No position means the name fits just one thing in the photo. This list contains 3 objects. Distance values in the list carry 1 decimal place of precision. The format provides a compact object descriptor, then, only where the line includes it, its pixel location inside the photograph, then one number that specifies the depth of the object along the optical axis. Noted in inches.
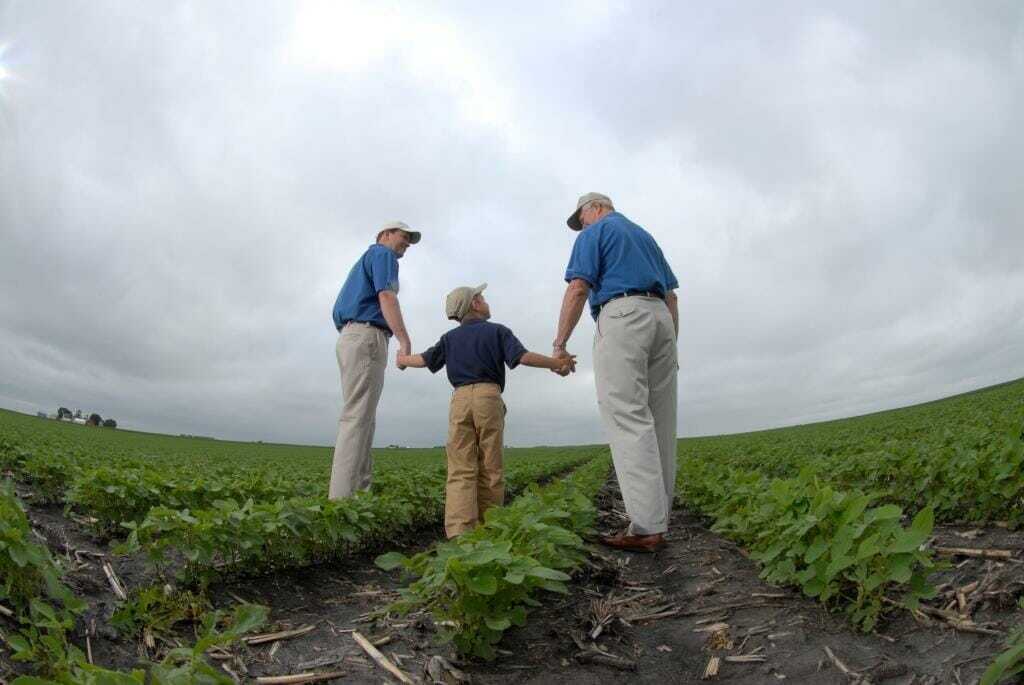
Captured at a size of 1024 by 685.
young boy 183.3
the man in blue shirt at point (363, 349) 207.0
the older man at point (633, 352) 155.7
